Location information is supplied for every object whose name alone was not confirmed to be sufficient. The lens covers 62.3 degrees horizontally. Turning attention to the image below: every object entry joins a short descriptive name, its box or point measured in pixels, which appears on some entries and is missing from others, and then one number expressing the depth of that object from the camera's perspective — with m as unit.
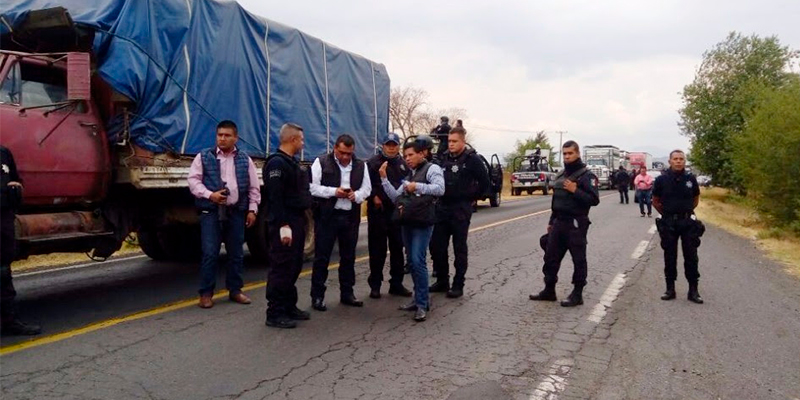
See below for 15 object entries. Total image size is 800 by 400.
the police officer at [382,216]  7.19
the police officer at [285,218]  5.96
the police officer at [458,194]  7.27
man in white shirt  6.52
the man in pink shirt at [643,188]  20.78
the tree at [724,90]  36.00
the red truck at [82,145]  6.09
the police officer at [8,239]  5.30
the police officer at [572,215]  7.15
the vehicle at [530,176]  36.06
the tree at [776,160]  17.59
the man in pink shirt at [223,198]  6.55
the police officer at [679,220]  7.66
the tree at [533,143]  84.14
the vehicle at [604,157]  49.86
